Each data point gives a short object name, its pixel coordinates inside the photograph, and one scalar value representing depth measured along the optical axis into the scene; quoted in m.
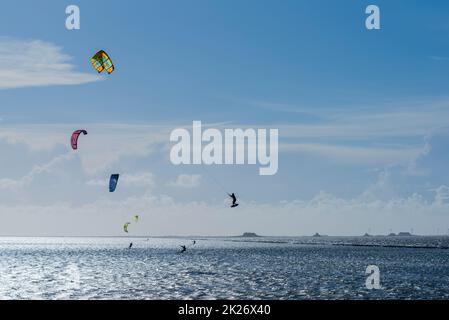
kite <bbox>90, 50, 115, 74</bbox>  43.07
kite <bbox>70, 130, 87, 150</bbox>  46.25
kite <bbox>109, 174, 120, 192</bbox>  48.42
